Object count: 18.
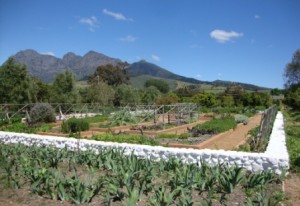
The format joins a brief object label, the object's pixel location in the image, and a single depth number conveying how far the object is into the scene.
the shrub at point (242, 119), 15.51
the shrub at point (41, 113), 14.30
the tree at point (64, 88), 22.98
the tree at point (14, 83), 19.48
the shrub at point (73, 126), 11.11
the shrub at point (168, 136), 9.39
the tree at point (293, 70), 40.21
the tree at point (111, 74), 50.34
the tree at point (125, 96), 30.70
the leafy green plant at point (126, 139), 7.83
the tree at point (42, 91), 25.53
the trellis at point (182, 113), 15.56
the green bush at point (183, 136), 9.22
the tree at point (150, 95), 33.12
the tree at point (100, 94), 28.02
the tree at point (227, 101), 29.52
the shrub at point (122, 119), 13.43
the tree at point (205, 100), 29.04
